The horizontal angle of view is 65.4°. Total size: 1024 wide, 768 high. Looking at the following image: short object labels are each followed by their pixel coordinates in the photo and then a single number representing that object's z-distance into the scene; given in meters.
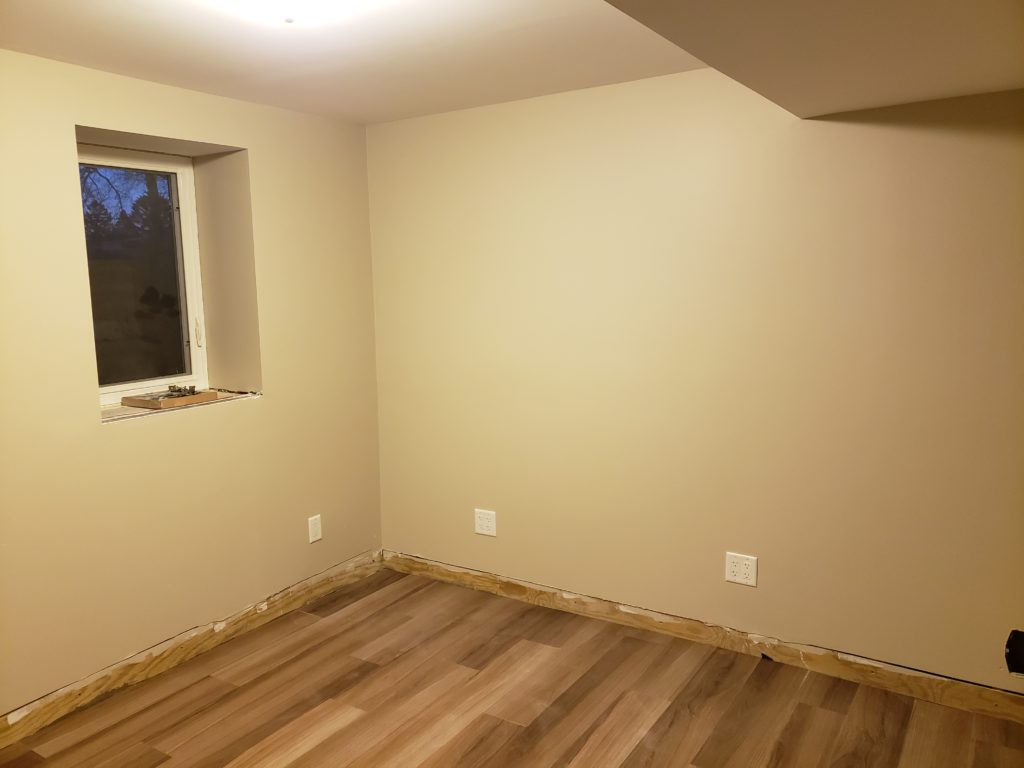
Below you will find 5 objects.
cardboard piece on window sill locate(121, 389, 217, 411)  2.84
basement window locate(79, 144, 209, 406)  2.87
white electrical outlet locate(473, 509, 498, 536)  3.45
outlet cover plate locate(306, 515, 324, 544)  3.42
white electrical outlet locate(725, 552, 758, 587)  2.82
